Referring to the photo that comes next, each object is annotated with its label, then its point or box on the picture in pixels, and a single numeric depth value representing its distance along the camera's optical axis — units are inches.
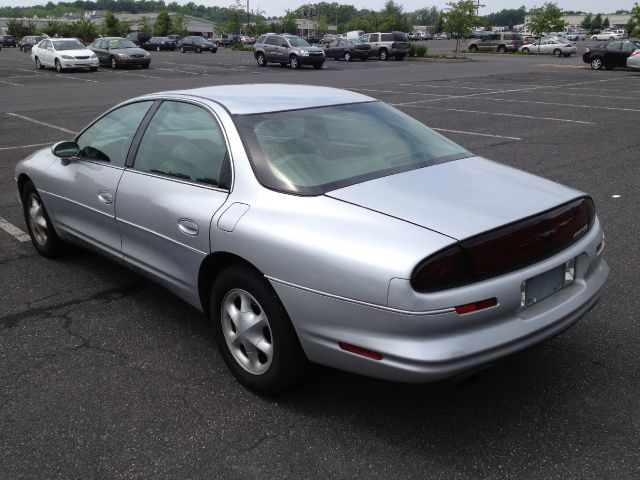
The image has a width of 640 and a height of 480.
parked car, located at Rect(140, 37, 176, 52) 2332.7
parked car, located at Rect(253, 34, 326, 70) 1331.6
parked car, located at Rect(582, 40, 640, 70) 1217.4
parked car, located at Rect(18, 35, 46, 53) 2235.5
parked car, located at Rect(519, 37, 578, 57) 1870.1
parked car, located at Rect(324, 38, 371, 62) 1638.8
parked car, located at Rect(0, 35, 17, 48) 2800.2
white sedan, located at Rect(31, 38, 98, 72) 1184.8
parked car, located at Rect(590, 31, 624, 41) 3315.5
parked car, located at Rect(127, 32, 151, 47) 2454.5
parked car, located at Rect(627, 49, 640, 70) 1129.4
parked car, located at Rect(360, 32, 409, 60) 1686.8
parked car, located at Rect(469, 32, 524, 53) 2128.9
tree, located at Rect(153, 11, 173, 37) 3678.6
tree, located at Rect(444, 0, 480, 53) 1910.7
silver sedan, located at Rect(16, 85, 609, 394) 103.0
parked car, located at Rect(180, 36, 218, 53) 2192.4
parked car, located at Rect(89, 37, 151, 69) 1310.3
